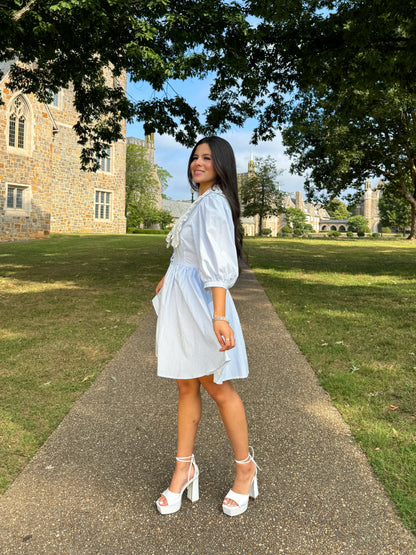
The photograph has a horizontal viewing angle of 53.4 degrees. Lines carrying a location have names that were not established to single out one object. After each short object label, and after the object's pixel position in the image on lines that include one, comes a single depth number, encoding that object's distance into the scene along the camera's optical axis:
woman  2.05
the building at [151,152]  52.06
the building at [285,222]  94.06
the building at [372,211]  113.25
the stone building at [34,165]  24.78
